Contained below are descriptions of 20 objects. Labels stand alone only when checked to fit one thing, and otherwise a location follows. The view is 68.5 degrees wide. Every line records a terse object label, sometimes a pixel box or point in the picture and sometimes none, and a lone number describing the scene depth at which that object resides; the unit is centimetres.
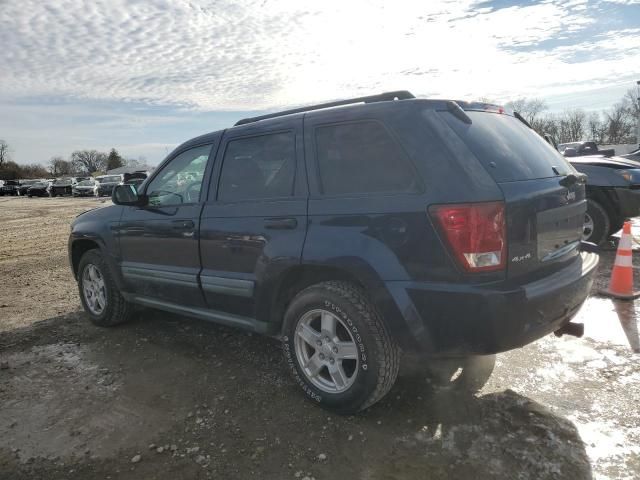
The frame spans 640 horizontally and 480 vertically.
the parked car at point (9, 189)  5069
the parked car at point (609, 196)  643
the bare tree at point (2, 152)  10531
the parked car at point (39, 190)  4312
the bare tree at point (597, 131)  7488
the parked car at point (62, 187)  4253
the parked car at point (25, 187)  4636
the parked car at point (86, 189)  3916
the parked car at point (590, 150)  968
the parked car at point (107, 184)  3638
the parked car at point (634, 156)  1521
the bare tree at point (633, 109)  6511
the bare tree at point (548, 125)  7286
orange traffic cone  489
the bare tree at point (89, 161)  11981
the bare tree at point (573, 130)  7850
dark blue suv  249
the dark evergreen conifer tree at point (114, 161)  11344
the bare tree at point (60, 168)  10719
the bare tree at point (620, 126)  7058
